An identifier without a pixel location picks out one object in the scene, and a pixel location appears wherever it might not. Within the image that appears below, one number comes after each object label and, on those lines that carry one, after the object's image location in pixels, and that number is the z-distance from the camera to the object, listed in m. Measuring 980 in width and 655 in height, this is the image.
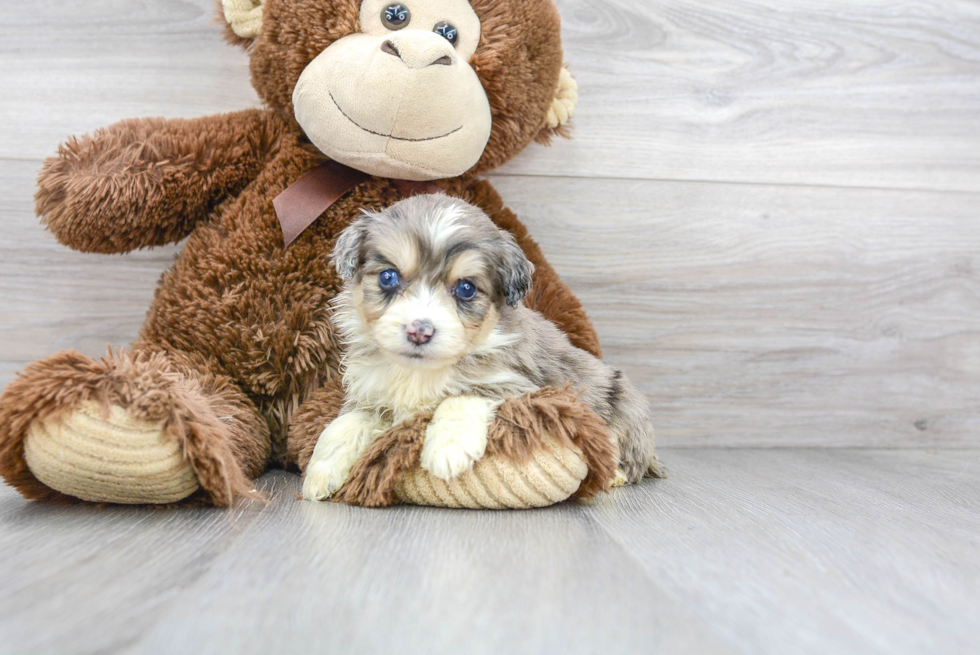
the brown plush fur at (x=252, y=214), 0.63
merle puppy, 0.54
